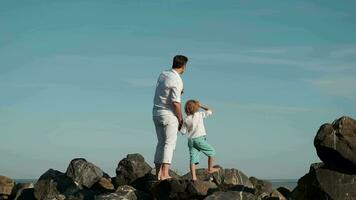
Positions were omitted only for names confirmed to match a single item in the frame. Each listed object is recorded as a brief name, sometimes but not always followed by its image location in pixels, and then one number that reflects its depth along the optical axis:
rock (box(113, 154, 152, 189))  18.41
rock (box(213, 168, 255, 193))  16.86
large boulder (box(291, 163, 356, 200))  12.94
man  14.79
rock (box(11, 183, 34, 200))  19.64
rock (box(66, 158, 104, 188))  18.88
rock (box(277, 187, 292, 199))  18.80
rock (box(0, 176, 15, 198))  21.77
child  16.50
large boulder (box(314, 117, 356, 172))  13.21
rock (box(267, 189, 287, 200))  16.52
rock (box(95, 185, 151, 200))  15.24
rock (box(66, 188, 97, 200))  16.72
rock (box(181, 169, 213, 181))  17.05
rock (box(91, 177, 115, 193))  18.47
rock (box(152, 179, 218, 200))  14.74
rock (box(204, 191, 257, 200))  14.01
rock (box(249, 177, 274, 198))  17.09
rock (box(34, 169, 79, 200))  18.02
